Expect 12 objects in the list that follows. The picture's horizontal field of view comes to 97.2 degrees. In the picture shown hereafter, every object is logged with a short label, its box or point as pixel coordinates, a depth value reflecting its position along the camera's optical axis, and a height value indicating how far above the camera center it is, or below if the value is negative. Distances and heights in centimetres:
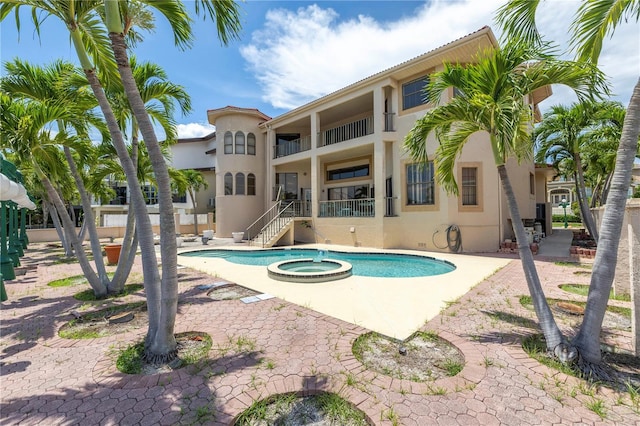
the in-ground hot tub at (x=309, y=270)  841 -187
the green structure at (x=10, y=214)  426 +10
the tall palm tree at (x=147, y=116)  384 +156
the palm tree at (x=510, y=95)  389 +181
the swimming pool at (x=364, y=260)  1061 -214
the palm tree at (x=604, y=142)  1159 +328
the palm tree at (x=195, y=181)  2609 +335
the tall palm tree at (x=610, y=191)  338 +27
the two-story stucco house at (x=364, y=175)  1367 +250
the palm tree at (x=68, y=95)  672 +305
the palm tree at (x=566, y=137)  1220 +339
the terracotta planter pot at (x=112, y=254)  1160 -149
